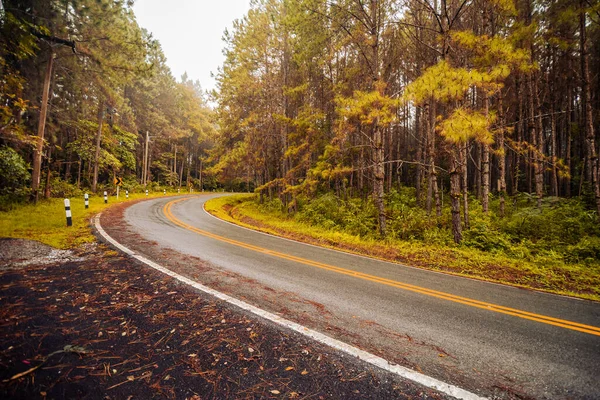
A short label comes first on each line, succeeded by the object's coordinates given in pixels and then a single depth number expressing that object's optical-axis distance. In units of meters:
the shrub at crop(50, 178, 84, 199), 16.78
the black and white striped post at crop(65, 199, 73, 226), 8.35
